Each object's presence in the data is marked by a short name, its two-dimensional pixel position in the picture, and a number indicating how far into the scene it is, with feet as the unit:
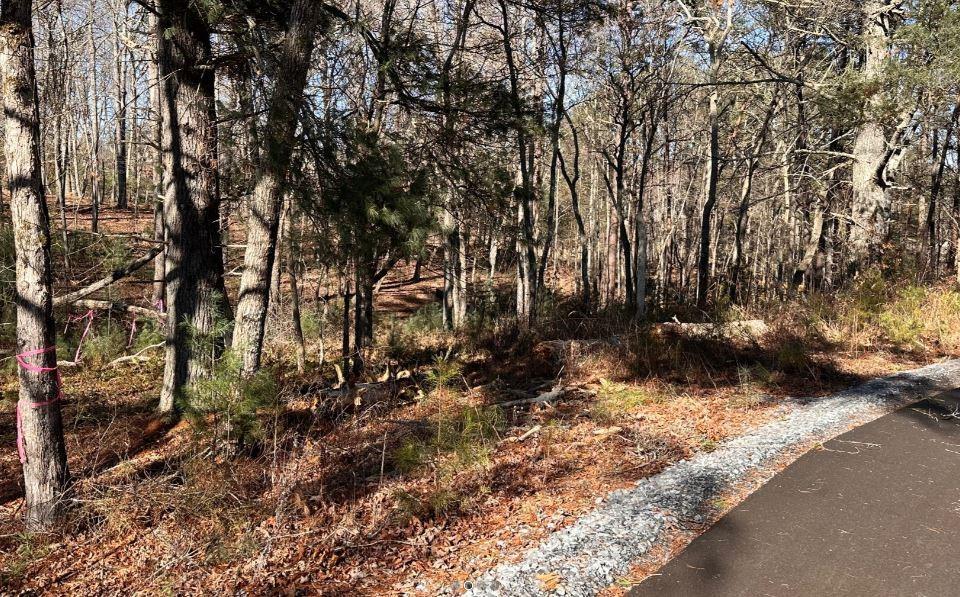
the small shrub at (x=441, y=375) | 20.11
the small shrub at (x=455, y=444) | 17.04
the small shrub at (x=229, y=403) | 15.94
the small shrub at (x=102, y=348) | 34.27
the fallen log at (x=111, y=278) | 17.94
